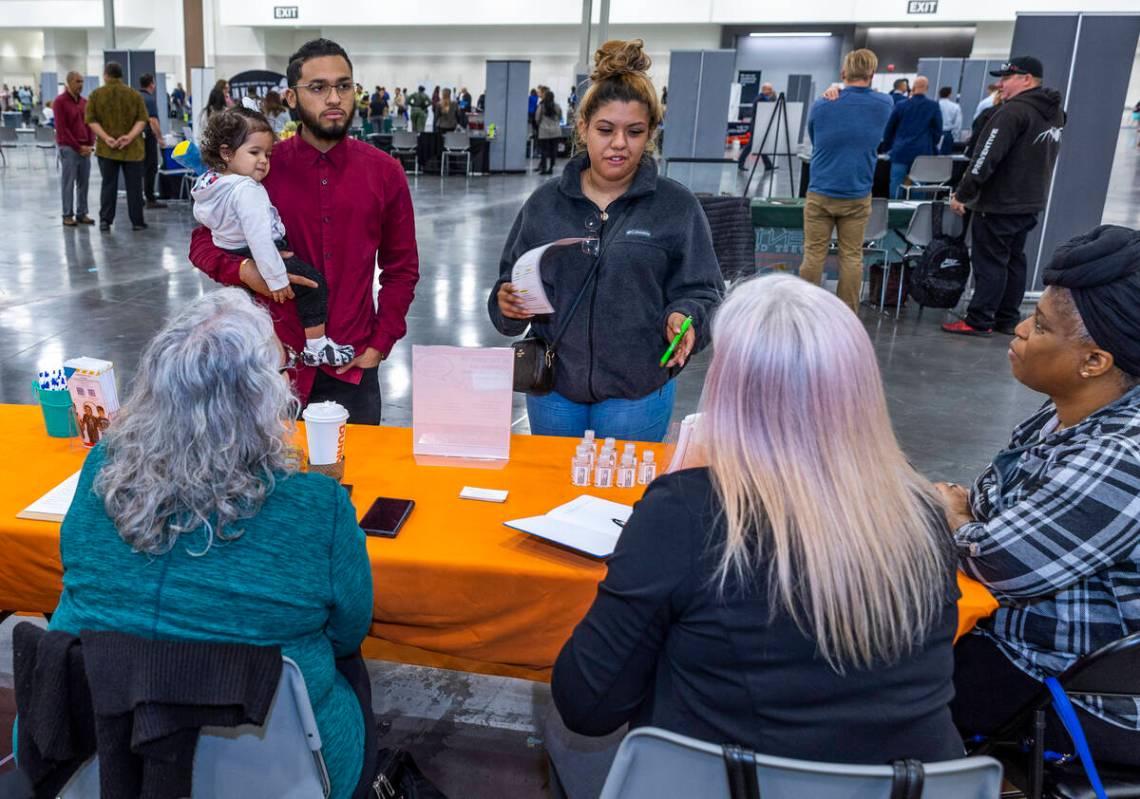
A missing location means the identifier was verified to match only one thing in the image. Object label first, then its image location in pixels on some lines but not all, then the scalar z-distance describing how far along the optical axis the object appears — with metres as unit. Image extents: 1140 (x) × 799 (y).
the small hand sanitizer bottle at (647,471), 1.94
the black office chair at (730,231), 5.08
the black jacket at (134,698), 1.08
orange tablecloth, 1.59
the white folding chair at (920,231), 6.20
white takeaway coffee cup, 1.81
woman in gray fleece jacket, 2.16
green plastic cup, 2.06
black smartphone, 1.67
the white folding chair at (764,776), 0.95
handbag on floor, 1.61
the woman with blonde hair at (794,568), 1.02
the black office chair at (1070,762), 1.35
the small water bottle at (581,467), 1.92
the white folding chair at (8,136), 14.73
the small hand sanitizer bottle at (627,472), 1.93
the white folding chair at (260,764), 1.22
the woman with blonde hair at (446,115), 14.91
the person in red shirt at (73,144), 8.35
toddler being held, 2.28
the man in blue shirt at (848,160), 5.80
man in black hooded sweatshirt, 5.48
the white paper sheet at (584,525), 1.63
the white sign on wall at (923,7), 19.42
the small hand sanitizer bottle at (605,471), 1.93
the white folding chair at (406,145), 14.70
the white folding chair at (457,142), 14.38
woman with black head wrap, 1.39
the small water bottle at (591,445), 1.94
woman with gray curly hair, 1.16
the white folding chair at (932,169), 8.88
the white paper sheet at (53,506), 1.69
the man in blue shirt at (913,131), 9.33
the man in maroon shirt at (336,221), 2.26
